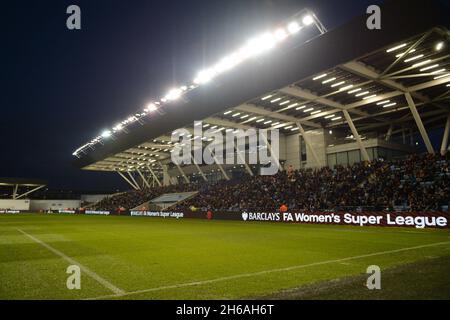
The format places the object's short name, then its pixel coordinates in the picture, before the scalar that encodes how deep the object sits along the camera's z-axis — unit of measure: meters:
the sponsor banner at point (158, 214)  41.59
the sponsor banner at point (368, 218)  18.58
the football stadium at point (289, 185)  6.27
